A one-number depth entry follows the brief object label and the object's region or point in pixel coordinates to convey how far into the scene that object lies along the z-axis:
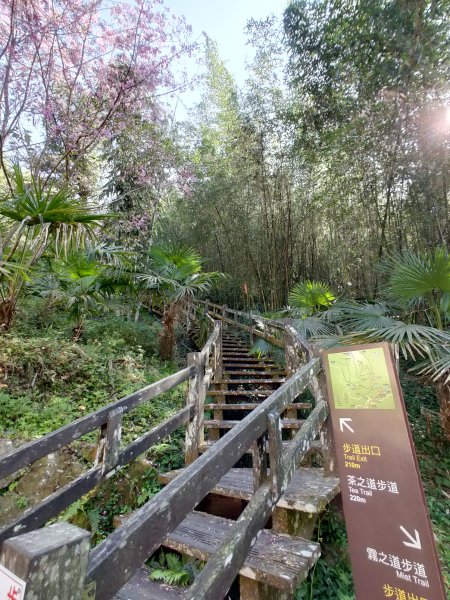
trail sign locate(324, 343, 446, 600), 1.23
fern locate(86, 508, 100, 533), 2.19
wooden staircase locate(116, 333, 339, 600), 1.46
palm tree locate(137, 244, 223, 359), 4.60
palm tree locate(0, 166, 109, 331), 2.96
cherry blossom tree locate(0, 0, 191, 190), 4.58
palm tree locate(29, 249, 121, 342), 4.25
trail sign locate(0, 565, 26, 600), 0.61
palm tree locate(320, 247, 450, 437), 2.65
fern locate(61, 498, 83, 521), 2.25
